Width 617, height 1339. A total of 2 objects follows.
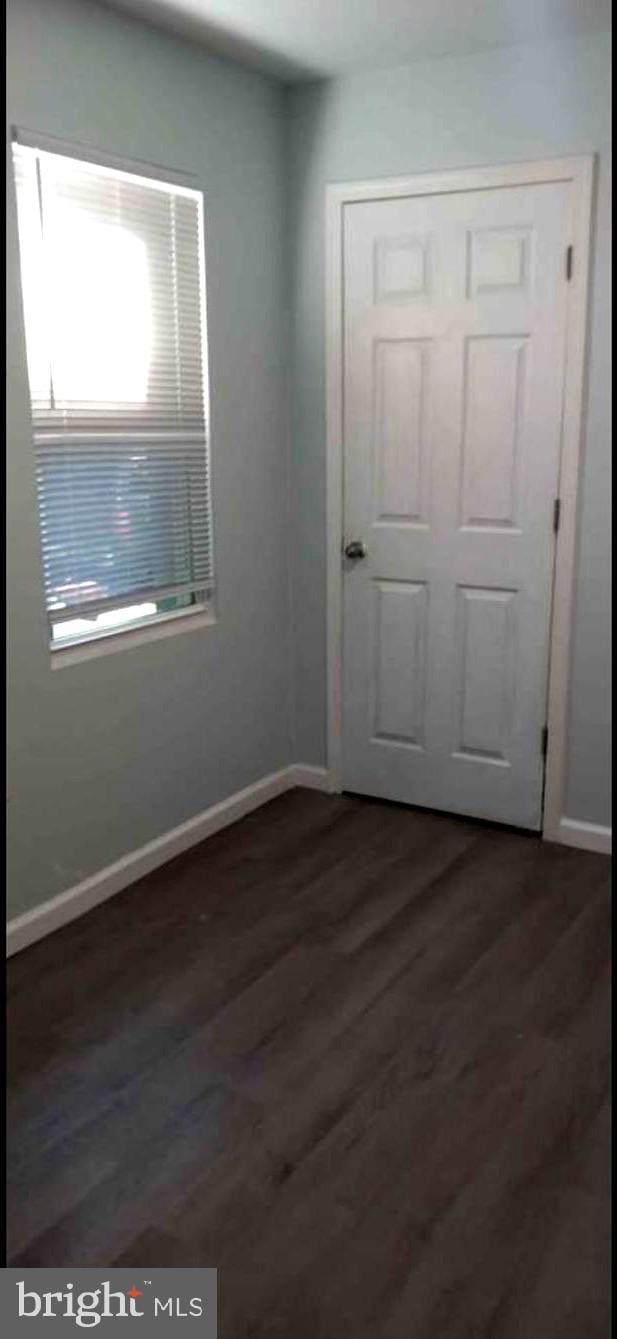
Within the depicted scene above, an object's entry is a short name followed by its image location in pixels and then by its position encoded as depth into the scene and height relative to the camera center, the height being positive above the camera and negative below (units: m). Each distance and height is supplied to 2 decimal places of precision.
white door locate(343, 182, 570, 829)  3.01 -0.17
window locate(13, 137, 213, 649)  2.55 +0.10
